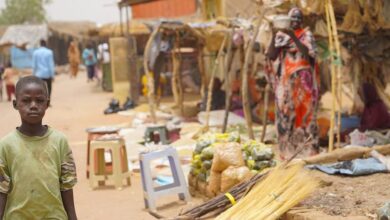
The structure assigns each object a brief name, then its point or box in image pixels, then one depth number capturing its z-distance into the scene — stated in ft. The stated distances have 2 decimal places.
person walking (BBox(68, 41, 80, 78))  84.53
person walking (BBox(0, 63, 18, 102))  55.11
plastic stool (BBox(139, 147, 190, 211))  17.94
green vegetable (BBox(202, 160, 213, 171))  18.69
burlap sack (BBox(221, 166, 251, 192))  17.10
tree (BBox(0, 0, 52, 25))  150.41
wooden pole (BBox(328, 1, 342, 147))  18.58
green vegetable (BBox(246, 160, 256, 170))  18.15
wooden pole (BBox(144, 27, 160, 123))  34.58
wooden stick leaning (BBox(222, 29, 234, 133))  27.98
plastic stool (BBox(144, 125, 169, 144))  29.63
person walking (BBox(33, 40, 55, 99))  44.52
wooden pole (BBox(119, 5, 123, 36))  49.22
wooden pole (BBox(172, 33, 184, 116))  41.24
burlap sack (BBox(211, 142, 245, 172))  17.74
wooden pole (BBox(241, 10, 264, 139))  24.08
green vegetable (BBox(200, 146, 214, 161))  18.76
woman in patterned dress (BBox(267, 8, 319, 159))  21.70
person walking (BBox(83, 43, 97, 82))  72.74
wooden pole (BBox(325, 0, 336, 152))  18.19
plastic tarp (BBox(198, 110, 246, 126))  34.72
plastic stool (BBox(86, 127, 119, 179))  22.36
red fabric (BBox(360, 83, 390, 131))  26.78
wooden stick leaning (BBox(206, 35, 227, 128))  29.71
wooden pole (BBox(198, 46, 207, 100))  42.70
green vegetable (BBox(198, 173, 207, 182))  18.87
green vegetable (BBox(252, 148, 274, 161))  18.38
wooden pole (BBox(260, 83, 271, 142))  27.15
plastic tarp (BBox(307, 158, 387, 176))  16.20
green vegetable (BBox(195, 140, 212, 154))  19.33
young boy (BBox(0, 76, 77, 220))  9.17
